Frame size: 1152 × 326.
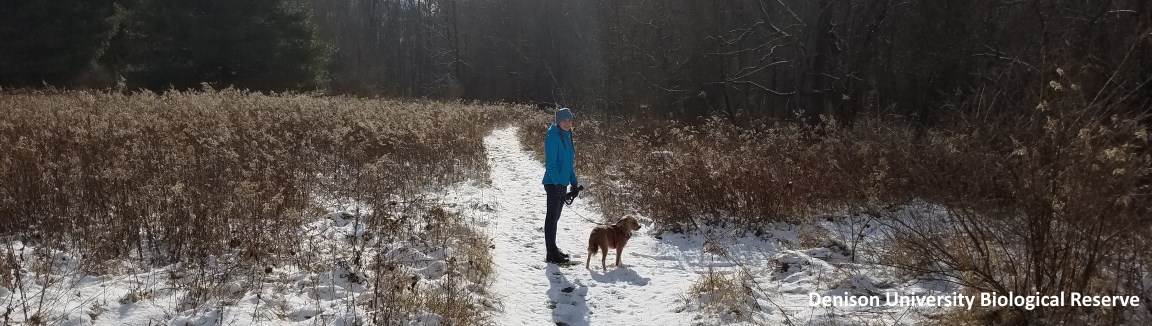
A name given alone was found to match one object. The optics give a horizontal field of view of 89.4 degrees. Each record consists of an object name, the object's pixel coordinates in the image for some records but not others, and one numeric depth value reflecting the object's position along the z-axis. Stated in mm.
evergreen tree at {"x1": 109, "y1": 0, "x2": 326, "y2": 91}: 23797
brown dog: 5797
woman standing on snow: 6094
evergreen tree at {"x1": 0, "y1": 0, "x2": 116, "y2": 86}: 20547
